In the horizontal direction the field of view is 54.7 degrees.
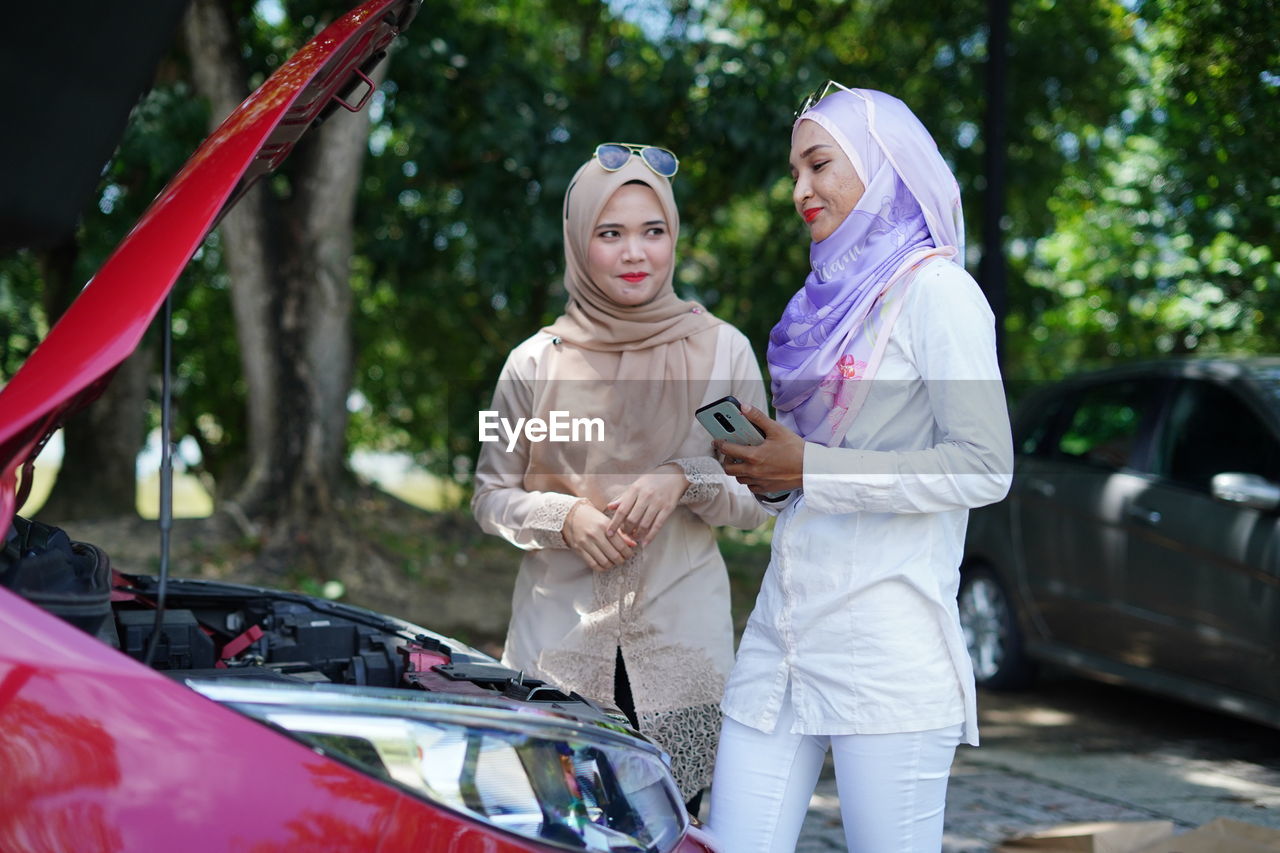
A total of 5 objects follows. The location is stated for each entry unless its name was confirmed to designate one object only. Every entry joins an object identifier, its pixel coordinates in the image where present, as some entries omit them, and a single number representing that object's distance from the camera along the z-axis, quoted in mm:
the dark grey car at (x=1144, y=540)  5039
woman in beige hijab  2789
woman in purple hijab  2186
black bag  1750
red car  1566
